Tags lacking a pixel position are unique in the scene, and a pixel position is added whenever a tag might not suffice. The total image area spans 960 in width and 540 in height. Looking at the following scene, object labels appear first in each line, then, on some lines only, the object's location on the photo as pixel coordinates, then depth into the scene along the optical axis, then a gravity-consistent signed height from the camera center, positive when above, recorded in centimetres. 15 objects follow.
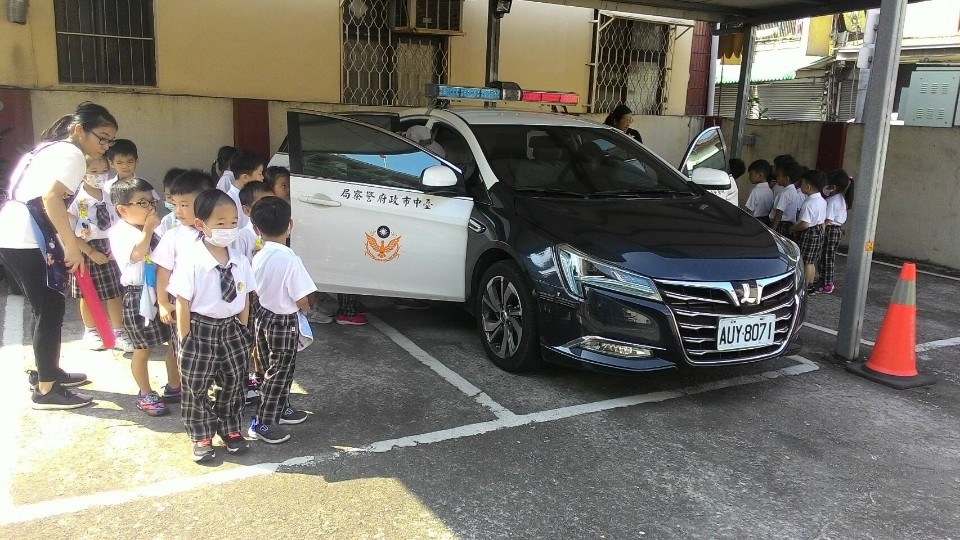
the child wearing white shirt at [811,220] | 625 -57
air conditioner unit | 876 +147
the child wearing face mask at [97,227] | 398 -57
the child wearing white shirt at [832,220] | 652 -58
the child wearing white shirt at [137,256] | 339 -61
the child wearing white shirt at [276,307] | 325 -78
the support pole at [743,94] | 871 +70
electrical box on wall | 927 +80
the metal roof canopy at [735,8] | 768 +156
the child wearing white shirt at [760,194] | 693 -40
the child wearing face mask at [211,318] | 296 -79
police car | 379 -55
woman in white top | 339 -49
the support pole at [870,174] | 440 -11
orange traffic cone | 451 -113
